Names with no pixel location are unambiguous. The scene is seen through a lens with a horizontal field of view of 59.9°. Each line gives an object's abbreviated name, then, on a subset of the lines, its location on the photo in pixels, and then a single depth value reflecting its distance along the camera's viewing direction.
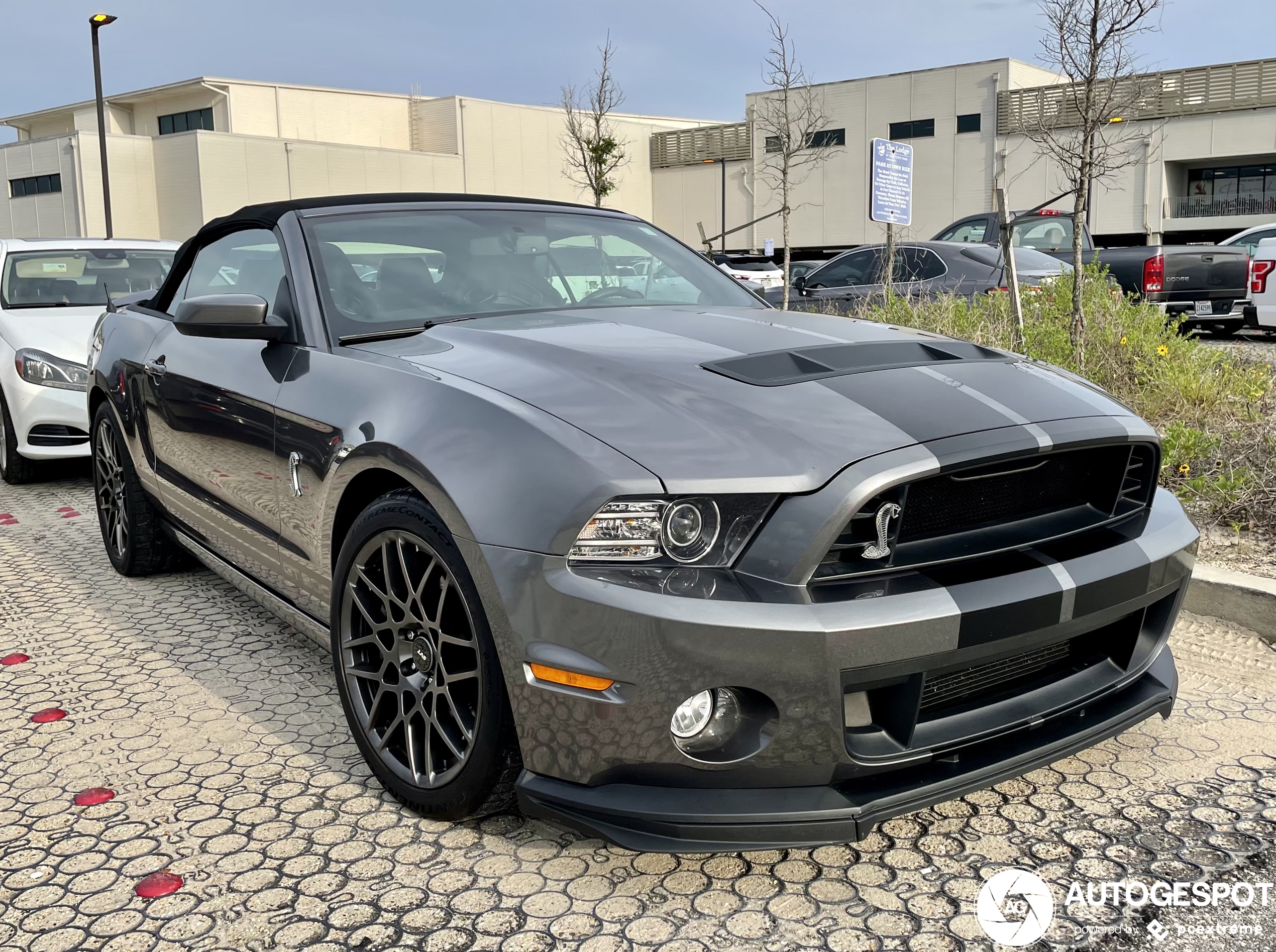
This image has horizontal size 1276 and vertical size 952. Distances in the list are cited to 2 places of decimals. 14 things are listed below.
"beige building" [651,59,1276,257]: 35.84
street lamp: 19.17
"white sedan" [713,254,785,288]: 20.59
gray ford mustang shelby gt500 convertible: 2.10
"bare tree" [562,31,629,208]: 26.97
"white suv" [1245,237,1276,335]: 12.41
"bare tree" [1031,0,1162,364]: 7.33
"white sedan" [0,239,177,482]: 6.93
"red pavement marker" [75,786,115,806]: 2.76
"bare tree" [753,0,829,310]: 41.12
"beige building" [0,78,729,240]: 39.59
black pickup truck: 13.16
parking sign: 8.76
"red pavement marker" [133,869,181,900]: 2.35
